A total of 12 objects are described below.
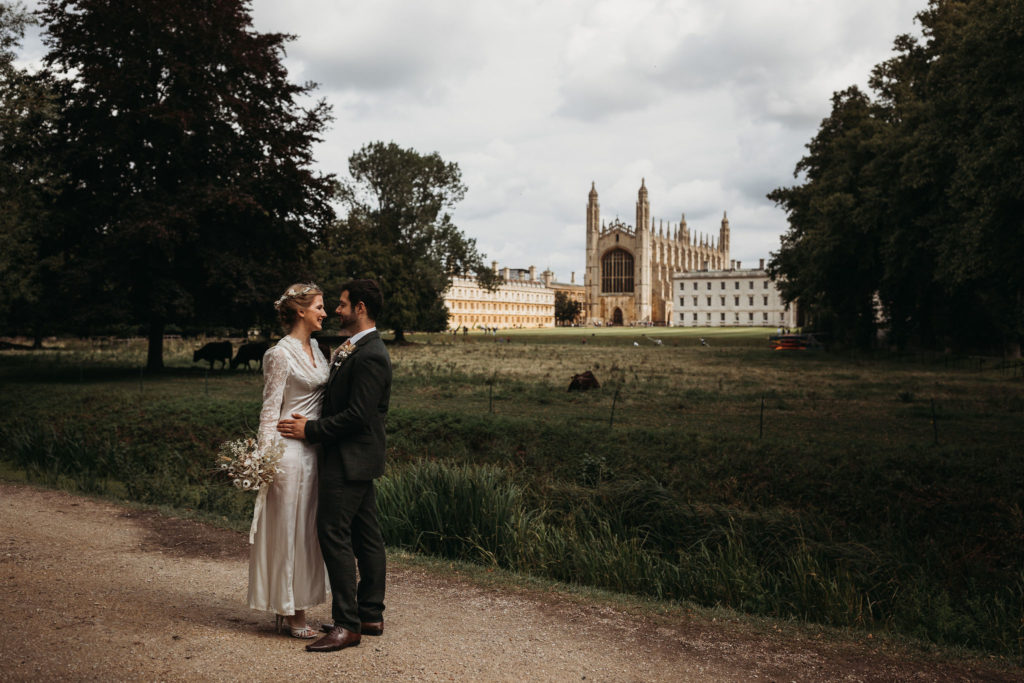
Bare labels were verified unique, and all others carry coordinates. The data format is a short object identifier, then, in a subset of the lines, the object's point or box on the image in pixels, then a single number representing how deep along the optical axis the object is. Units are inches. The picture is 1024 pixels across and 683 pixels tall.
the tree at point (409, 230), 1771.7
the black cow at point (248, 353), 903.7
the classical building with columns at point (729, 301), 4783.5
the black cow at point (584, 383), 738.2
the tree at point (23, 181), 655.1
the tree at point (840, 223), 1218.0
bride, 168.6
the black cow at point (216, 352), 908.6
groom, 168.9
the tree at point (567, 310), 5516.7
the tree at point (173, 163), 704.4
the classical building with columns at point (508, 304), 5059.1
